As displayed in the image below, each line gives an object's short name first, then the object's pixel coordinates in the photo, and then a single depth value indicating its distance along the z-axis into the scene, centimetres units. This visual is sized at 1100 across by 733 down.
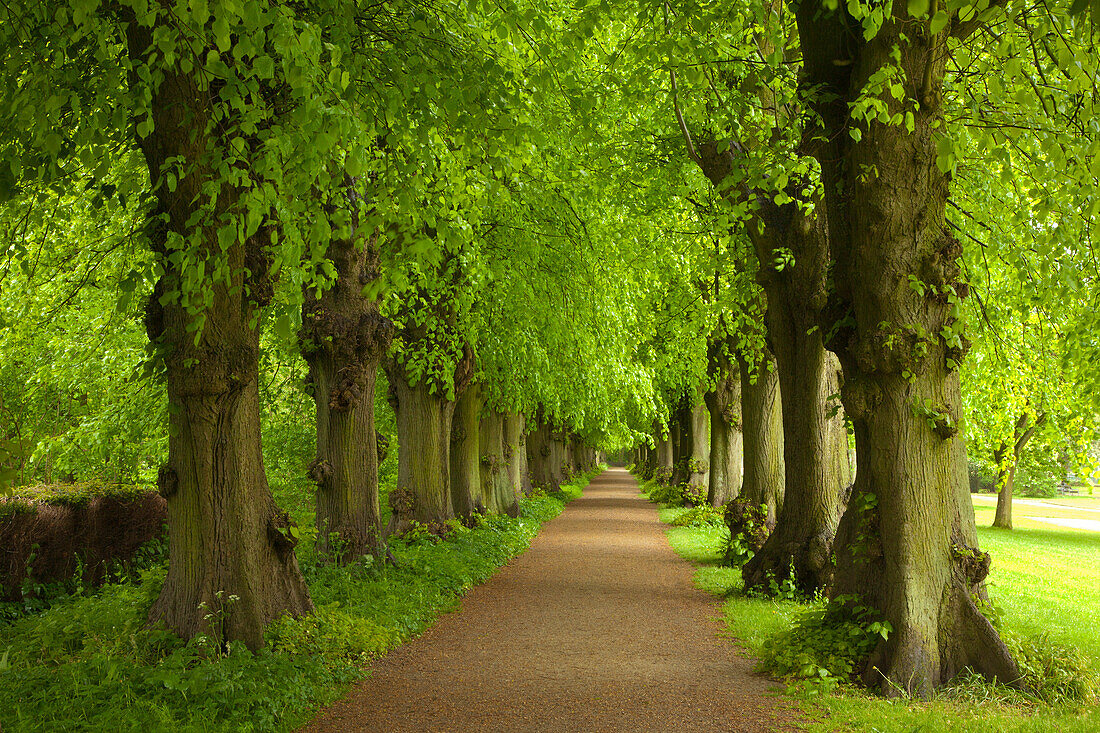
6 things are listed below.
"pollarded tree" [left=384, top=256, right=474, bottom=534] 1495
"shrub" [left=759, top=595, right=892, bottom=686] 727
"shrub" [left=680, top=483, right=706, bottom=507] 2833
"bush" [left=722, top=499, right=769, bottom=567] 1470
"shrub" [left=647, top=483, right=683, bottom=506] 3028
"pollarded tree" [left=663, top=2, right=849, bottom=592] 989
